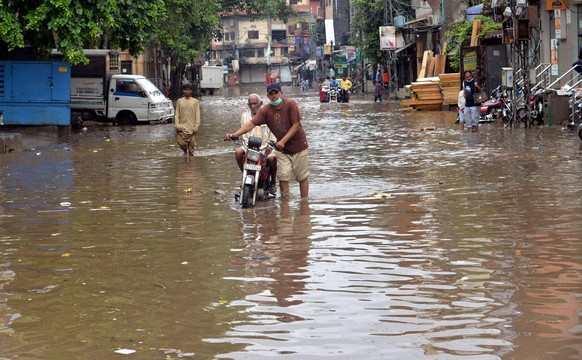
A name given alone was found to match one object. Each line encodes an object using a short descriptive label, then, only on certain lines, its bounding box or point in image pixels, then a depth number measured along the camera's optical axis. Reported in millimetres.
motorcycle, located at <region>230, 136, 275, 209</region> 12328
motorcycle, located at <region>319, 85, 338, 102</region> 54969
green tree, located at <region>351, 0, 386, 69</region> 63688
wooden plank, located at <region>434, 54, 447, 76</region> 45625
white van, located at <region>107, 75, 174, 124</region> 34781
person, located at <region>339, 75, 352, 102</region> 54594
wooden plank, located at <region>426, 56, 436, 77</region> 47781
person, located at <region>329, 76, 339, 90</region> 54969
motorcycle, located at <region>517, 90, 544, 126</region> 26672
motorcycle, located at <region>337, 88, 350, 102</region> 54625
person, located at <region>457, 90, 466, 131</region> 26089
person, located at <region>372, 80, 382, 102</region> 51188
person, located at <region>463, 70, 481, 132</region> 25609
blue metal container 30344
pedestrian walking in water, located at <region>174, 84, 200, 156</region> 19938
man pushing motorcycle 12531
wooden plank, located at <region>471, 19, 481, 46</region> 39250
